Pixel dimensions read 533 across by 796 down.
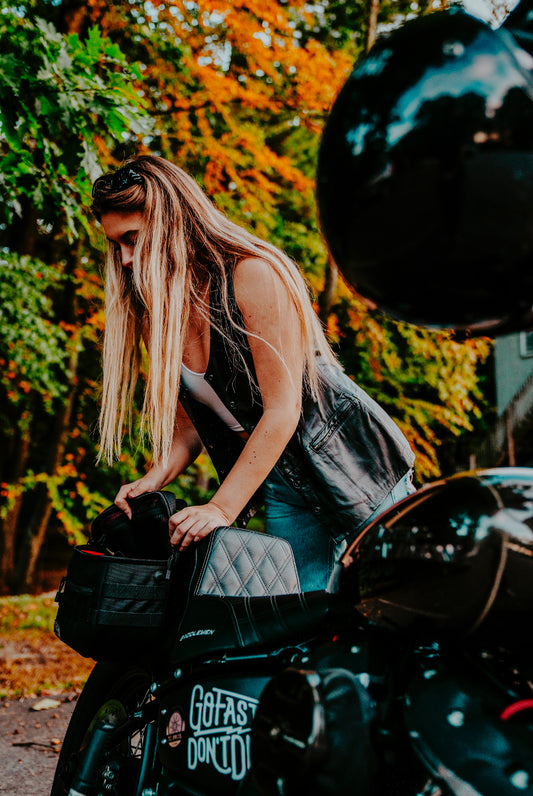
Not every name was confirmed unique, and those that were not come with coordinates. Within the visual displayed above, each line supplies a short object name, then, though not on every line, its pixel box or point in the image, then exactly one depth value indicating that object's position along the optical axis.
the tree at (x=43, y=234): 3.36
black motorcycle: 0.90
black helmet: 0.70
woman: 1.74
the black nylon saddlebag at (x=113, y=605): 1.61
